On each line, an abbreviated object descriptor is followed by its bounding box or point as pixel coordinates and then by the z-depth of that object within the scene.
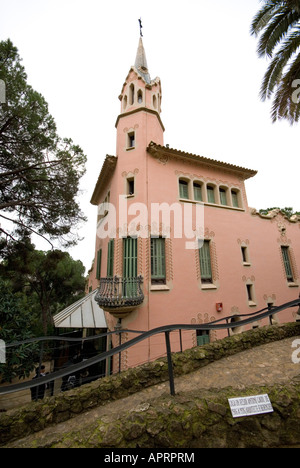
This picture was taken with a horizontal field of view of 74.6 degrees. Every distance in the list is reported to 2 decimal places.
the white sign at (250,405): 2.52
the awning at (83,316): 8.68
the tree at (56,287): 22.12
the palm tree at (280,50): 8.12
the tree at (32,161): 8.61
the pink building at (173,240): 8.65
